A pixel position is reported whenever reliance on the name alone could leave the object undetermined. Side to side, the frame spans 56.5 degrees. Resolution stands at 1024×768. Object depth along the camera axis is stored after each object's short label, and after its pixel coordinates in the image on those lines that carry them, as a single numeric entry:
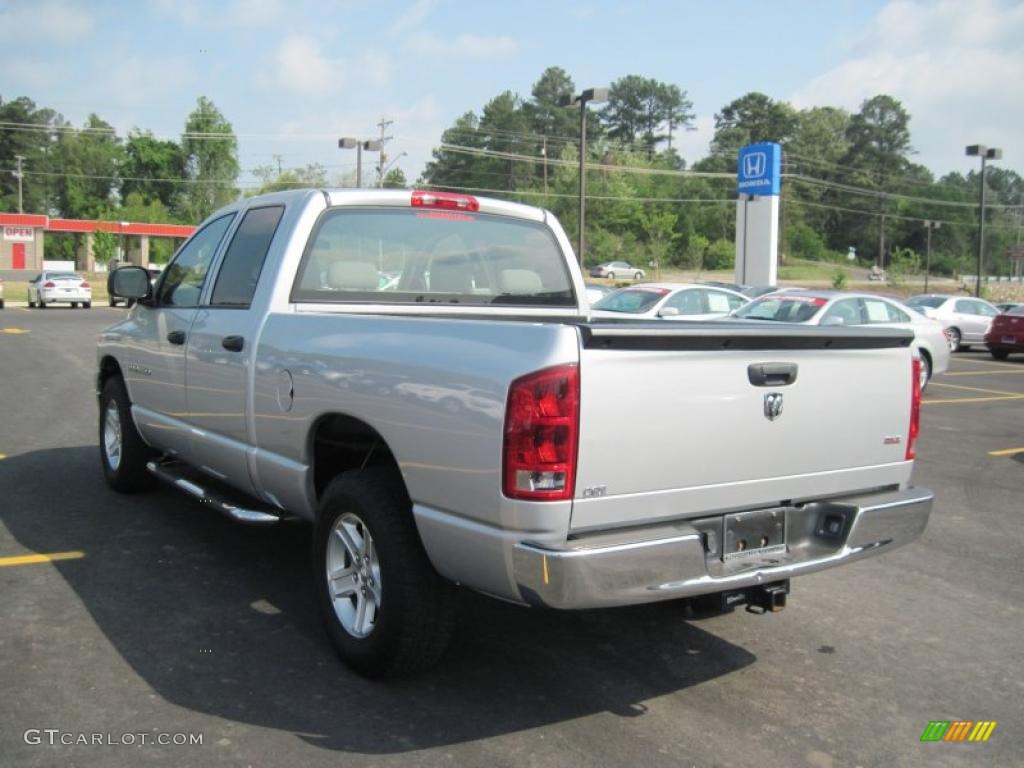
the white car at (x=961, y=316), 25.75
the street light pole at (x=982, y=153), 36.56
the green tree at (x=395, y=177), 84.50
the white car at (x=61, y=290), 35.84
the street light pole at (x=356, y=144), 32.78
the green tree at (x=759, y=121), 110.50
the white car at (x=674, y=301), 16.91
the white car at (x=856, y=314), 14.38
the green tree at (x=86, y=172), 107.56
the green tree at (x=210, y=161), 99.88
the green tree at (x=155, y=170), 106.31
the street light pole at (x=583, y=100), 28.38
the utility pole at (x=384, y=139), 48.76
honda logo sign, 34.56
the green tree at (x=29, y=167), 106.31
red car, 23.14
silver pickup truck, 3.13
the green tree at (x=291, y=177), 83.00
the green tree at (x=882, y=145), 119.00
